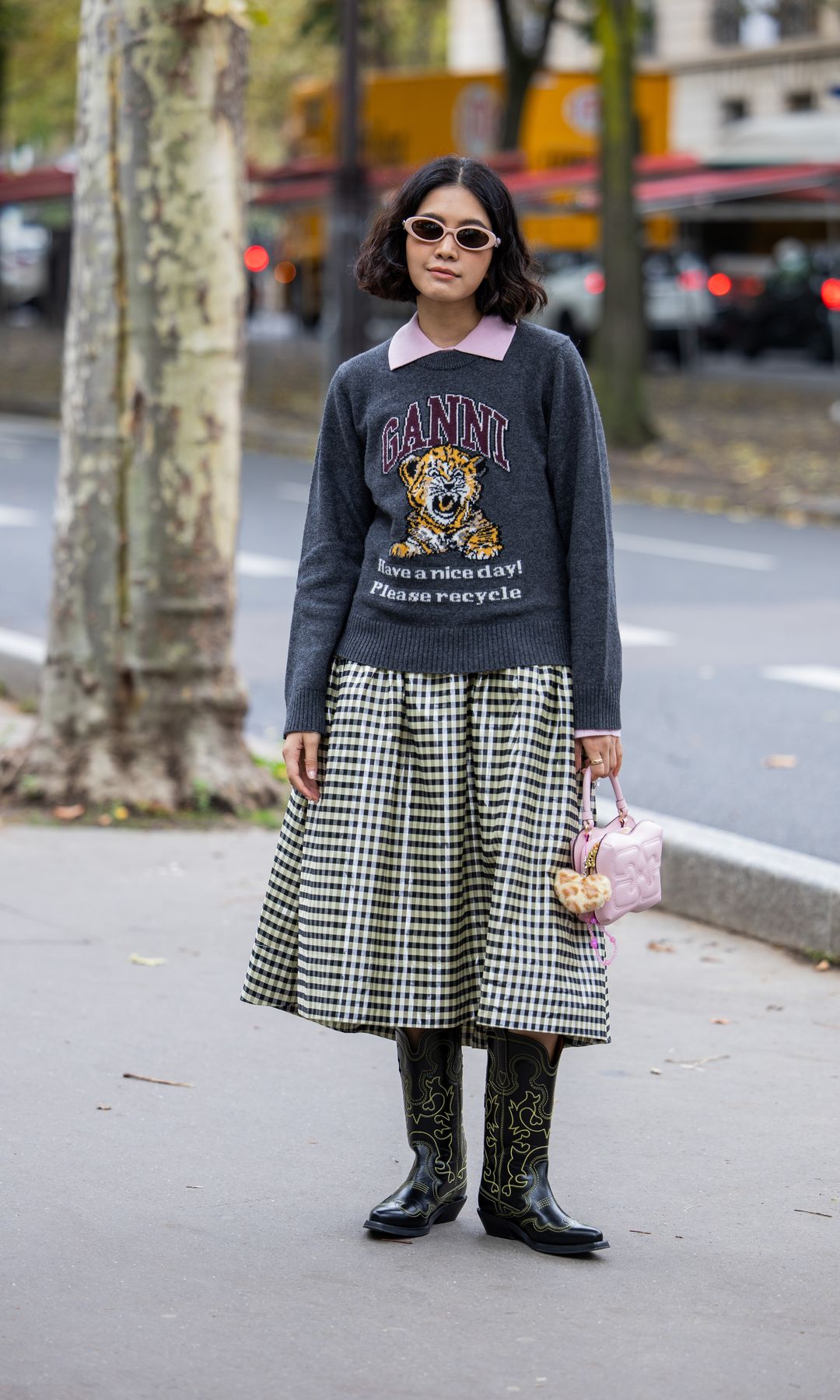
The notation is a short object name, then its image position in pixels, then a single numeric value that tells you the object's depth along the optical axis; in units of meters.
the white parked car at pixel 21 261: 49.20
